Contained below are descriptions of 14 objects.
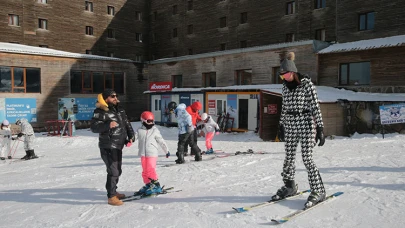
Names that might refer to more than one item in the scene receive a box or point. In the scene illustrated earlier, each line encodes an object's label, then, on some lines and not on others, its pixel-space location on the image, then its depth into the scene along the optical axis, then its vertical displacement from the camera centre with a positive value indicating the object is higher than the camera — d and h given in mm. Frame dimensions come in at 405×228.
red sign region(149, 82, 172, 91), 25094 +1311
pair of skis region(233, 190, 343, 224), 4211 -1483
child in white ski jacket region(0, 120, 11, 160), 12661 -1381
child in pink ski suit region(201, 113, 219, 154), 11922 -974
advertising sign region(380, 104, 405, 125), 14914 -466
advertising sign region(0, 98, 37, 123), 22578 -457
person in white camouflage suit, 12414 -1367
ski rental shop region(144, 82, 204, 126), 23848 +392
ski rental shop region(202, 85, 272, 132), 19453 -192
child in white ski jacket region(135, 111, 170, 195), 5965 -871
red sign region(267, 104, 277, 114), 17081 -296
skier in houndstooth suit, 4742 -222
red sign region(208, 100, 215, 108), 22219 -28
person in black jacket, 5430 -538
